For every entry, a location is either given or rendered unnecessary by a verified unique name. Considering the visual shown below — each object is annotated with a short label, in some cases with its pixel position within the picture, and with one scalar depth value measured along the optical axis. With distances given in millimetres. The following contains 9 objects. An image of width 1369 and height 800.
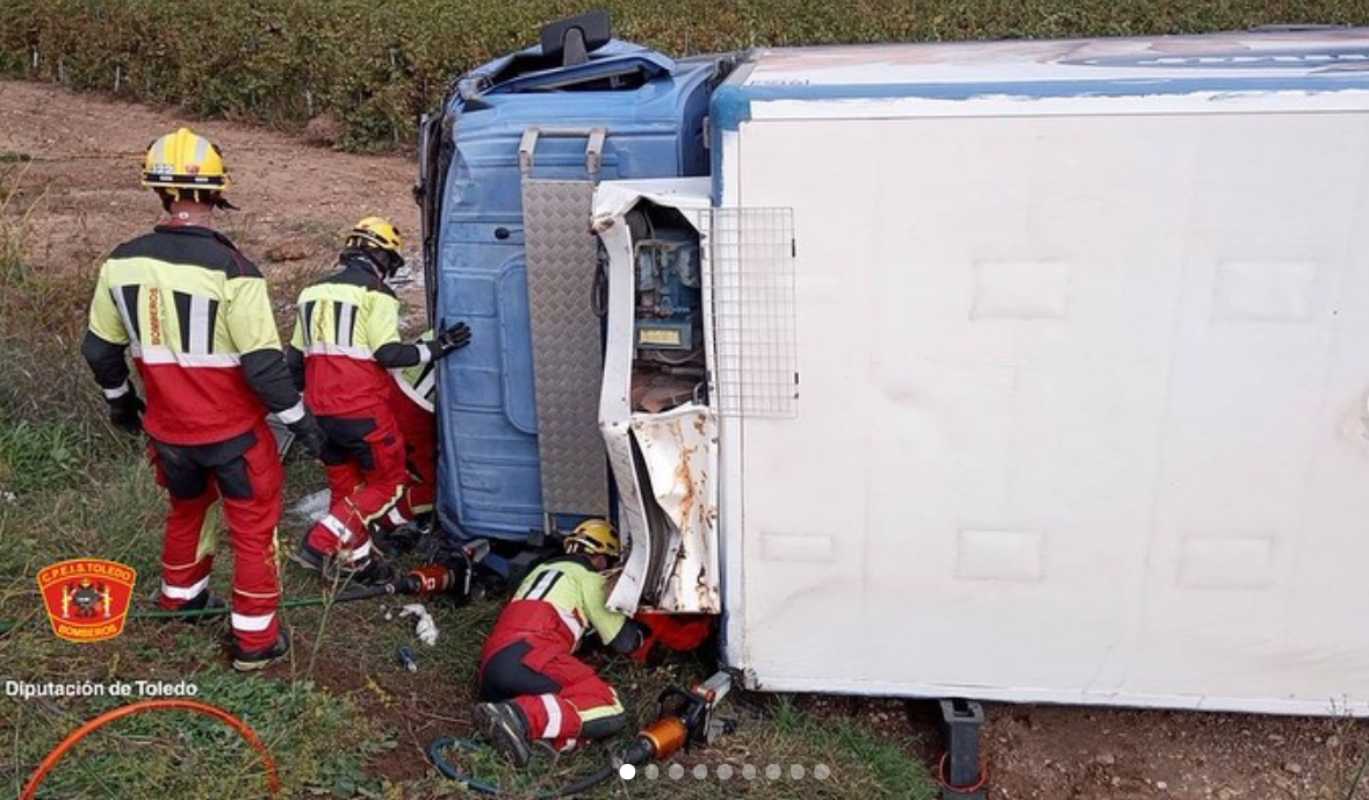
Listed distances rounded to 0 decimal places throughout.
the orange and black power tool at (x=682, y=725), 4035
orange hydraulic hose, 3160
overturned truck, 3654
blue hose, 3859
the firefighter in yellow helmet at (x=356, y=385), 5270
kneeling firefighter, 3973
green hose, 4500
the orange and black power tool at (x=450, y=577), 5020
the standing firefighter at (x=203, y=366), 4121
